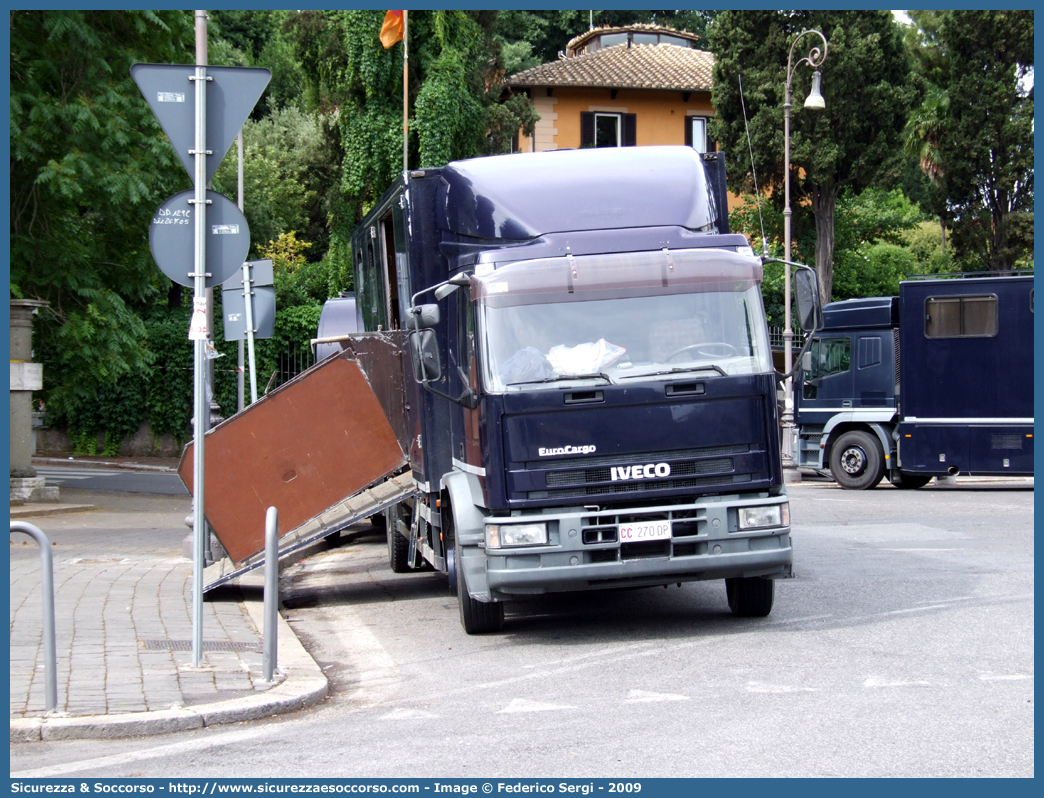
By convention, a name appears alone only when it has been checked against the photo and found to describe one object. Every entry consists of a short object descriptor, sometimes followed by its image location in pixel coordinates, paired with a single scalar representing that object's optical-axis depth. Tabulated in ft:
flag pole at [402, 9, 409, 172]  75.02
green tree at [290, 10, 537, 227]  104.83
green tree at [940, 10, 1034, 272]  118.83
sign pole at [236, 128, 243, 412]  66.81
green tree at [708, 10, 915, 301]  117.08
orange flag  100.48
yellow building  146.72
